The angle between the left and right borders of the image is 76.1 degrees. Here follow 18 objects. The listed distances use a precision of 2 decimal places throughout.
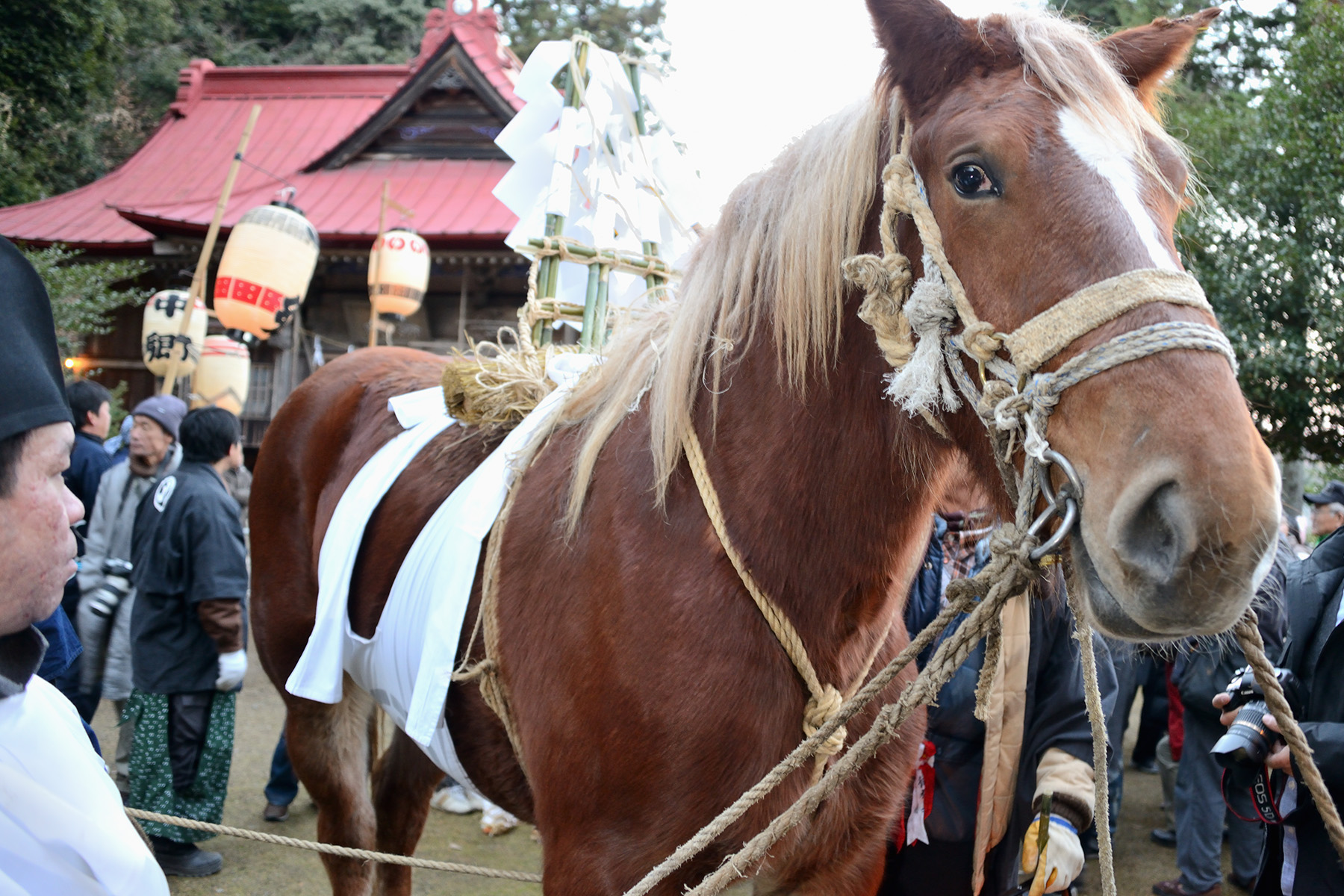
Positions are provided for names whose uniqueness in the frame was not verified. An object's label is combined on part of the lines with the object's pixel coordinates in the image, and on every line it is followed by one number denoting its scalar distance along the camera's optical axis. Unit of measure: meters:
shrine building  11.21
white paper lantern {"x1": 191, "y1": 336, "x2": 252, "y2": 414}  8.23
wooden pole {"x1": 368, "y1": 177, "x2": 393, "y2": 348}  8.80
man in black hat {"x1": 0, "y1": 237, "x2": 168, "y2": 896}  0.92
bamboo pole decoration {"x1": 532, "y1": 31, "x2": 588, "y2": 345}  3.02
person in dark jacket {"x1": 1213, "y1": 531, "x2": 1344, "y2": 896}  1.90
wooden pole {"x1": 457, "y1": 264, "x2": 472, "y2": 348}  10.62
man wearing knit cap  4.43
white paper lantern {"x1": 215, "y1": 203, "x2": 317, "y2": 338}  6.99
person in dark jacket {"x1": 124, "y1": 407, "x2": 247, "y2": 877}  3.98
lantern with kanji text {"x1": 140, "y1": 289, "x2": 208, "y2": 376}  7.54
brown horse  1.03
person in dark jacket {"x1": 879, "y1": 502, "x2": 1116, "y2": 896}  2.15
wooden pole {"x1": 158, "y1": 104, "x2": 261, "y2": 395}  7.08
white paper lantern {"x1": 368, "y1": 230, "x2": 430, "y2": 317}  8.88
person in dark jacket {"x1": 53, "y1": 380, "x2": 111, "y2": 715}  4.94
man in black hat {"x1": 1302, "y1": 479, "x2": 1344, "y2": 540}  5.33
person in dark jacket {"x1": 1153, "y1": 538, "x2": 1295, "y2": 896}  4.00
